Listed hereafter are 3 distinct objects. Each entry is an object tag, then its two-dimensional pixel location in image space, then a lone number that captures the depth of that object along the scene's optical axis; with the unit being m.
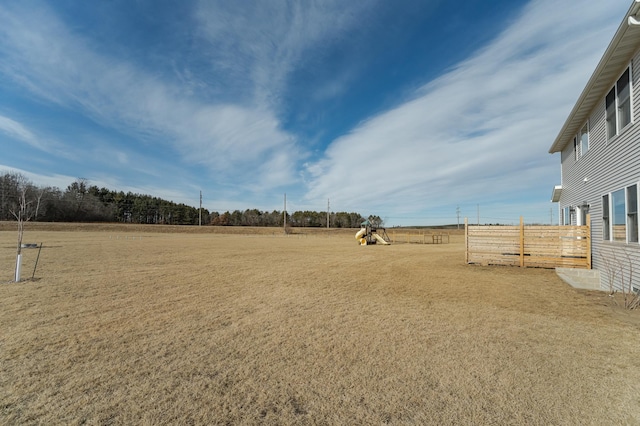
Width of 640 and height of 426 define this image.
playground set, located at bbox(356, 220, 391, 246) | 31.41
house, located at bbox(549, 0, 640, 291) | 7.38
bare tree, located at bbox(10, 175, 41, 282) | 8.71
